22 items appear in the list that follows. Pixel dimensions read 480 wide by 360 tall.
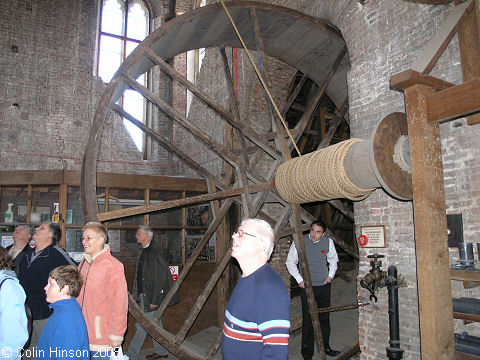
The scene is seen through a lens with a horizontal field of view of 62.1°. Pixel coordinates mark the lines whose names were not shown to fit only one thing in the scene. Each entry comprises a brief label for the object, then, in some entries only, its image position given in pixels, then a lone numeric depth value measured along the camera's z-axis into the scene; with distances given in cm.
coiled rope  348
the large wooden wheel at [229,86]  429
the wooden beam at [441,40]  281
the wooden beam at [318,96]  561
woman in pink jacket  294
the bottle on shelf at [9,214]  620
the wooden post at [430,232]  259
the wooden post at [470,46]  345
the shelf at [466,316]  296
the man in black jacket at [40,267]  383
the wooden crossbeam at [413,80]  269
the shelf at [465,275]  295
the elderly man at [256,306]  184
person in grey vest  518
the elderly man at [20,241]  463
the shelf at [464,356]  296
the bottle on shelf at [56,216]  588
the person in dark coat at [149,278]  504
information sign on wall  432
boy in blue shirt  228
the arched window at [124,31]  1205
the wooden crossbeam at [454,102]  249
